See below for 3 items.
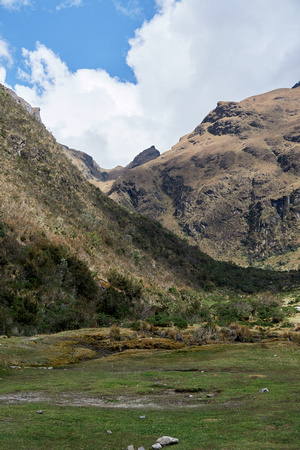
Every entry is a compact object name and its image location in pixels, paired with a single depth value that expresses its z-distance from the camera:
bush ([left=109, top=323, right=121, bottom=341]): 28.50
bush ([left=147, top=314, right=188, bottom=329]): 36.12
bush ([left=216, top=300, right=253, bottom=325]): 43.22
